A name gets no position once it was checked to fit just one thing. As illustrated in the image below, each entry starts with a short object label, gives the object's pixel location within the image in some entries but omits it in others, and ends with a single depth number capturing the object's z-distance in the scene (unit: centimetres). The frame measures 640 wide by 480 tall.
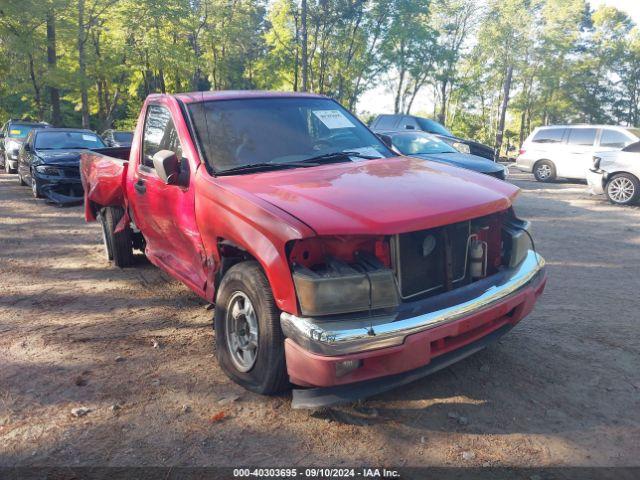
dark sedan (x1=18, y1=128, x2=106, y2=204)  1102
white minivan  1482
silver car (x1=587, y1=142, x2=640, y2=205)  1124
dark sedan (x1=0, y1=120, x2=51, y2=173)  1677
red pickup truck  276
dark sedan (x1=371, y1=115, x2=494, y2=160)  1323
